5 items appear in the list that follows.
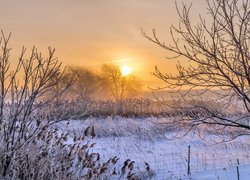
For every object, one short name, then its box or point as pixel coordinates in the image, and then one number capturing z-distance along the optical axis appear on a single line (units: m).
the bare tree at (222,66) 5.43
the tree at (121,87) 69.12
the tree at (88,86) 59.34
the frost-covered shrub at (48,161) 5.64
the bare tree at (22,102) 5.98
